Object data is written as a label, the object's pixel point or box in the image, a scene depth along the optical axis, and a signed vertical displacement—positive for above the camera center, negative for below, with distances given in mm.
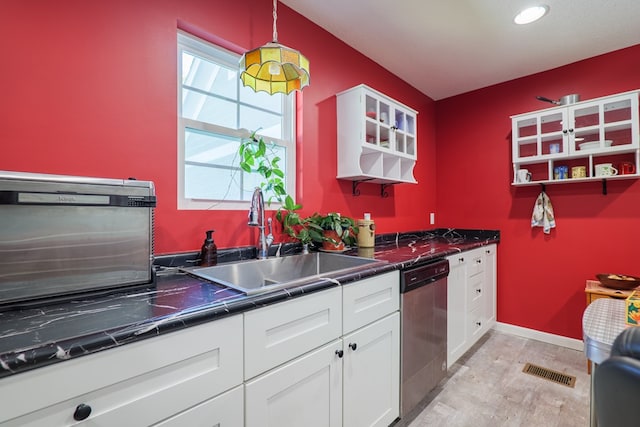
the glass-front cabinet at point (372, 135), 2125 +619
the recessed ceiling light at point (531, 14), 1904 +1329
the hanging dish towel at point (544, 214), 2680 -4
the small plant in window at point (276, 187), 1653 +161
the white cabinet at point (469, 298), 2107 -693
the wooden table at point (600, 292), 2076 -569
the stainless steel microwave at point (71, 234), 823 -61
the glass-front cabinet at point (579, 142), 2270 +612
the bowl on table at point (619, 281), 2098 -493
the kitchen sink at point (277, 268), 1417 -297
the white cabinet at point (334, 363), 977 -598
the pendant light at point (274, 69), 1262 +687
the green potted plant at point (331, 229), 1912 -103
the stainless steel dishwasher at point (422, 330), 1616 -694
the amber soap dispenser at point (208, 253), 1426 -189
